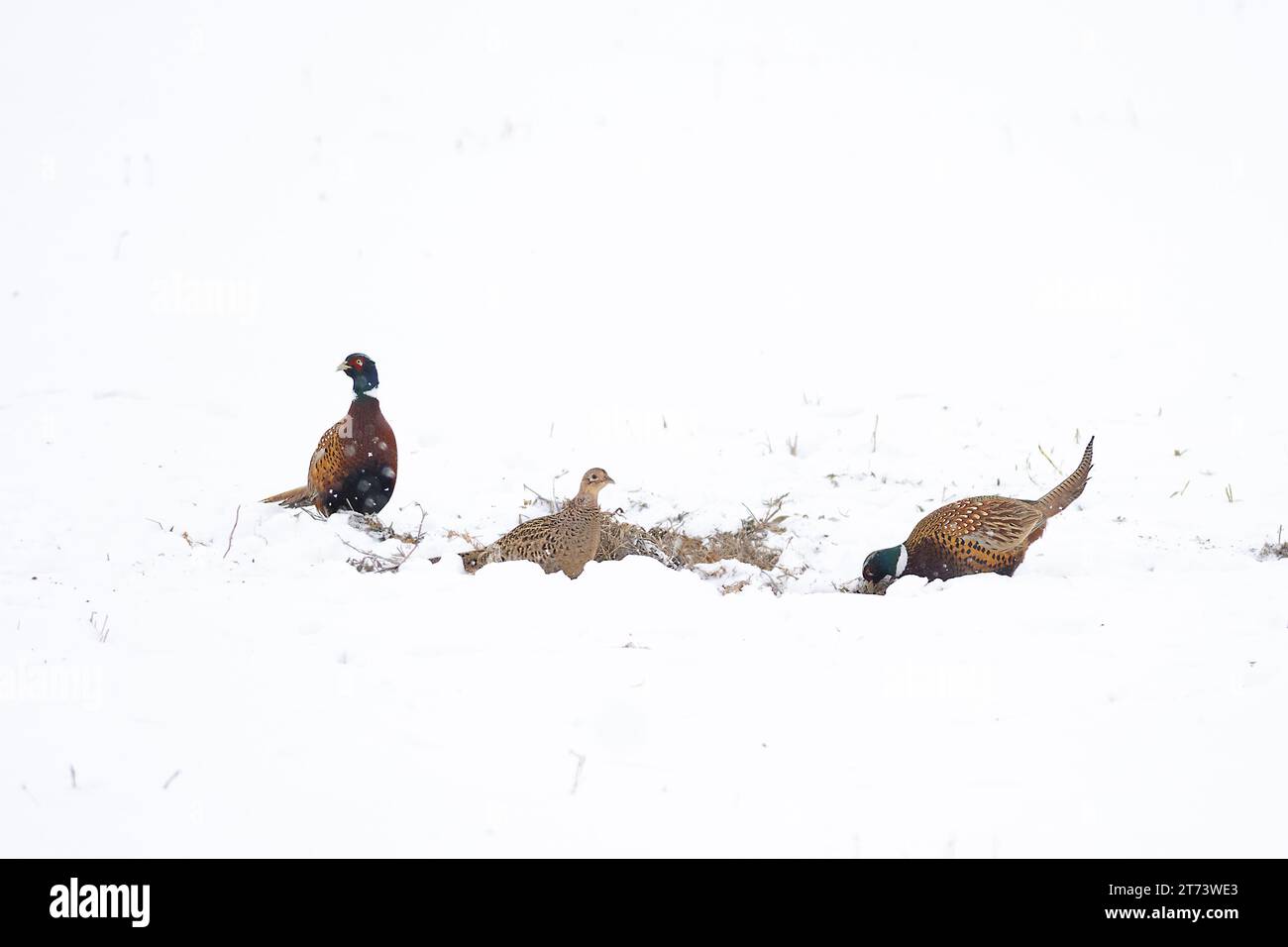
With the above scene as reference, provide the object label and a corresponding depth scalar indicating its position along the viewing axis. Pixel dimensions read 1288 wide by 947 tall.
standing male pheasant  13.59
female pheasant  11.73
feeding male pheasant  11.86
